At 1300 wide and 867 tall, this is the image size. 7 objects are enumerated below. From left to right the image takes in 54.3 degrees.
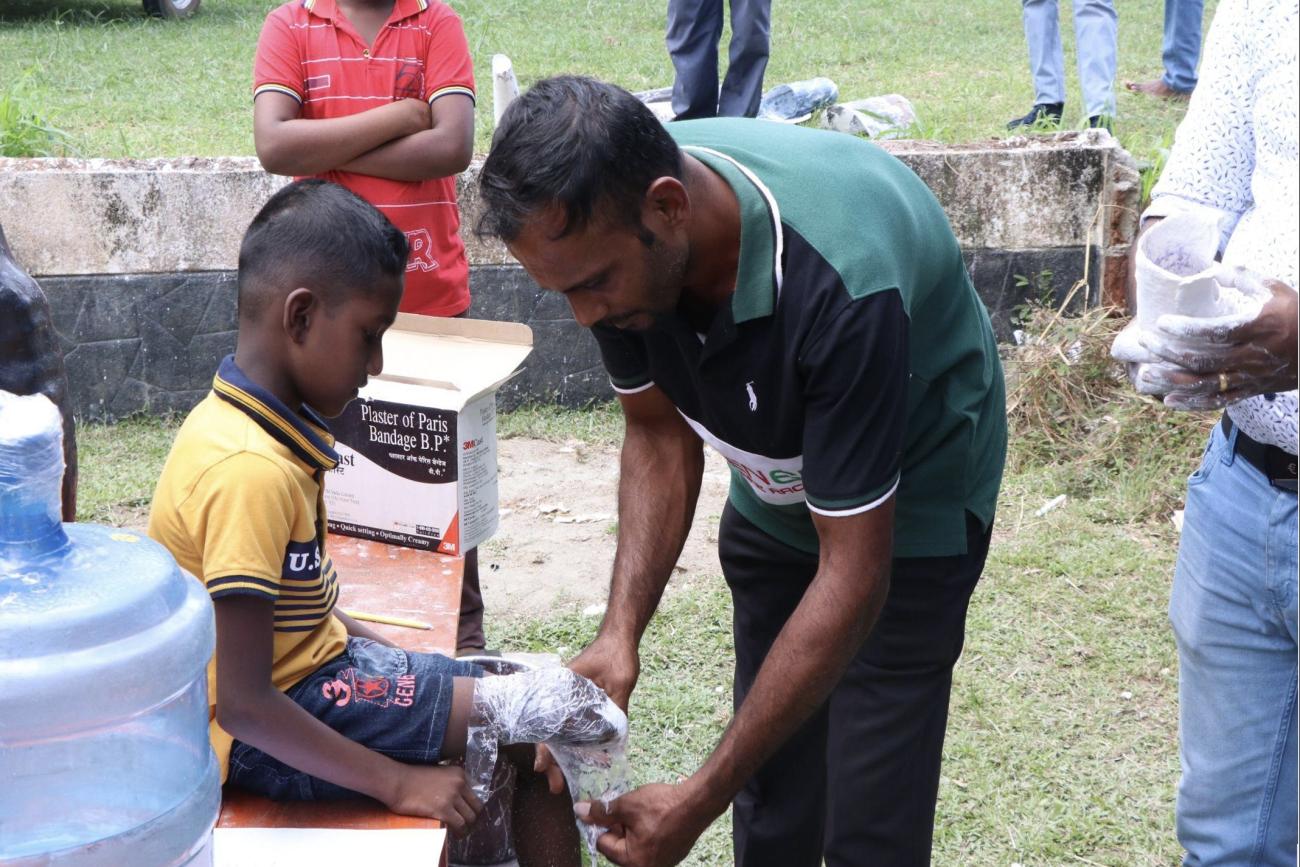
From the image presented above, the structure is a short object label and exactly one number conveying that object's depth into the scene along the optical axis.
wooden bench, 2.03
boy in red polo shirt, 3.33
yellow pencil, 2.56
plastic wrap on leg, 2.10
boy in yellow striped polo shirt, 1.86
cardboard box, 2.82
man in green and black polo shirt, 1.67
